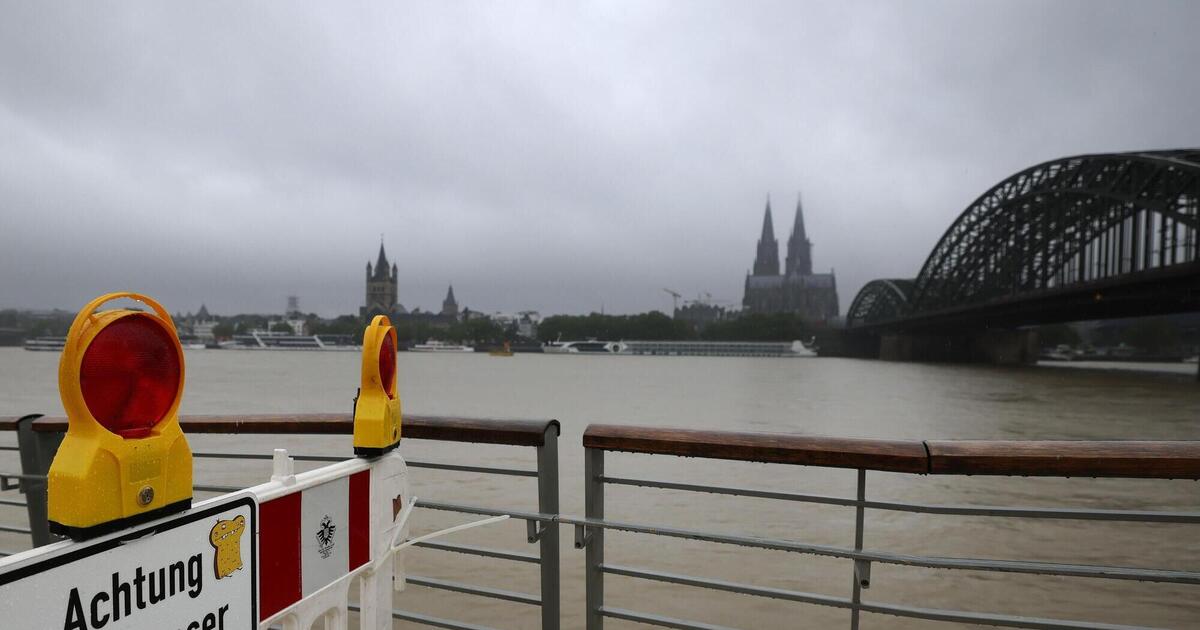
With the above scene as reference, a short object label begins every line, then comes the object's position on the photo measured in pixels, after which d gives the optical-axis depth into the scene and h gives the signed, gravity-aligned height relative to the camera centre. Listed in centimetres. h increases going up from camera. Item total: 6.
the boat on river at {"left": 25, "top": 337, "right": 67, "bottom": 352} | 11519 -292
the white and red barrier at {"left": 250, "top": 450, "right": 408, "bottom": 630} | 149 -52
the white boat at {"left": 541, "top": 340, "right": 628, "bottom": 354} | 12488 -333
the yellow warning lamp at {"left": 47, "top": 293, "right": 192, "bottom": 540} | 99 -15
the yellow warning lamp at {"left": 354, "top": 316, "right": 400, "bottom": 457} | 182 -19
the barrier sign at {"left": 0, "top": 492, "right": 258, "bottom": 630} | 97 -41
